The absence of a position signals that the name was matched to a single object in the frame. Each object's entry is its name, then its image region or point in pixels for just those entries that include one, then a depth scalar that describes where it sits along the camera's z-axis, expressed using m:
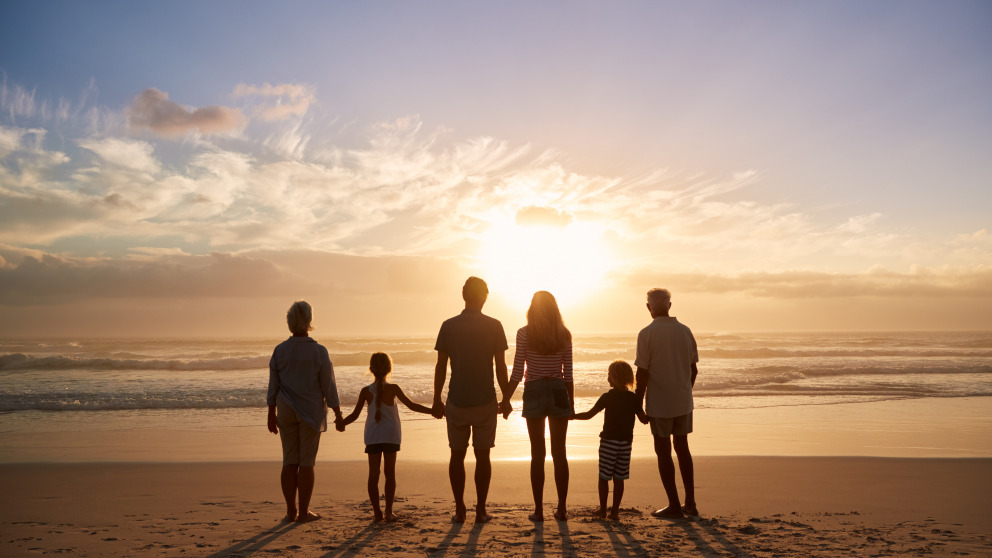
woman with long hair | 4.98
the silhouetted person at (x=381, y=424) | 5.21
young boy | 5.24
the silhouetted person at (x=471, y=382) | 4.94
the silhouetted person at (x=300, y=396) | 5.09
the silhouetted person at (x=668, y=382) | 5.19
